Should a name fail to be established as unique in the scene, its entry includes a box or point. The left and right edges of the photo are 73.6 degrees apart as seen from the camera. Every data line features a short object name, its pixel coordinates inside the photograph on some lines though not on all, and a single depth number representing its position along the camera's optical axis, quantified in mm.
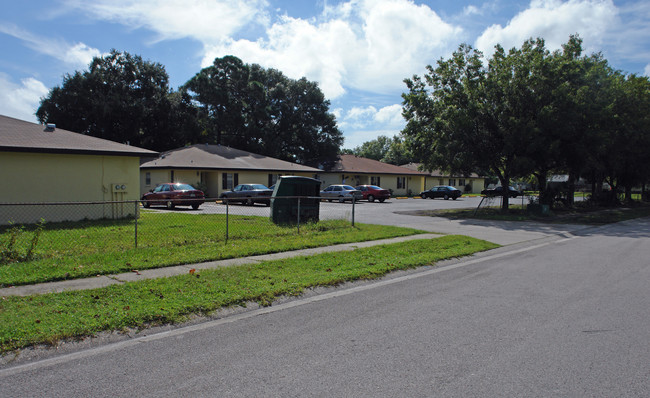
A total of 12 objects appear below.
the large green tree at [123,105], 46281
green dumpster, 15344
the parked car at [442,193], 46188
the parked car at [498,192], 49506
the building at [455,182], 57831
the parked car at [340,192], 34781
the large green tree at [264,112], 54406
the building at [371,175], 48344
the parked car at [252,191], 27398
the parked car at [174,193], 24250
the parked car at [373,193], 37666
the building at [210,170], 34125
